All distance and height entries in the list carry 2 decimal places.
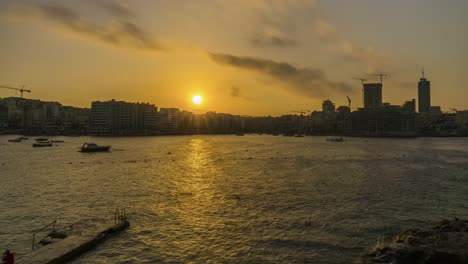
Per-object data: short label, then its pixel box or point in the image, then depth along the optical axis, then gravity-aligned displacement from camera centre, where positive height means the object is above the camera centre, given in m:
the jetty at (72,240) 21.34 -7.82
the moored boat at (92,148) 122.31 -5.84
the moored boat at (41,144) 150.12 -5.46
